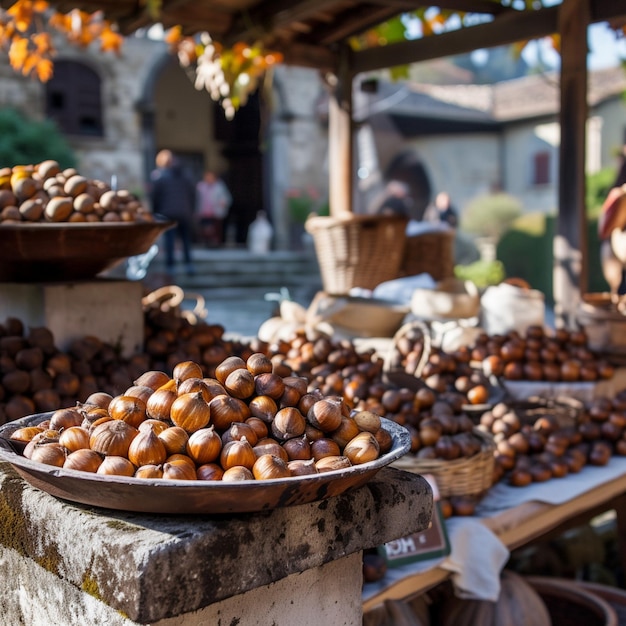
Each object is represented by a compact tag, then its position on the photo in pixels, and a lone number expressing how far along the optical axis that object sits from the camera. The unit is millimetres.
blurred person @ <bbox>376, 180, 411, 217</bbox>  10594
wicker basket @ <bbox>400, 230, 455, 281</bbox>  6242
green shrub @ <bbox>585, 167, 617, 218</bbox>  15159
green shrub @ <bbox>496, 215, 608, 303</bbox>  14359
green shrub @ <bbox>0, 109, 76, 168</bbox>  11945
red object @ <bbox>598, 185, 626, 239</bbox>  4566
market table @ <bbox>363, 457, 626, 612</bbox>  2439
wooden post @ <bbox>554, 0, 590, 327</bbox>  4352
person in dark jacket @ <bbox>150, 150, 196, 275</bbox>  10586
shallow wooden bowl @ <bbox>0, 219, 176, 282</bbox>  2572
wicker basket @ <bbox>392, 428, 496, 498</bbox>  2654
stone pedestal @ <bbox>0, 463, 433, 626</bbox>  1234
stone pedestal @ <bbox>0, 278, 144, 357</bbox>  2779
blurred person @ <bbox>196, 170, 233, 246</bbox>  15003
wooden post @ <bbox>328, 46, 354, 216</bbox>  5926
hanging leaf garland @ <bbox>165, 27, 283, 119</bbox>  5195
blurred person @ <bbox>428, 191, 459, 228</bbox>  12602
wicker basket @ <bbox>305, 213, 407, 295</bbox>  5473
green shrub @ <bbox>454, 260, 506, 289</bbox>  14000
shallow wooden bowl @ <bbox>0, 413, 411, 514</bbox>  1228
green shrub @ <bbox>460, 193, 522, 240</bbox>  18297
